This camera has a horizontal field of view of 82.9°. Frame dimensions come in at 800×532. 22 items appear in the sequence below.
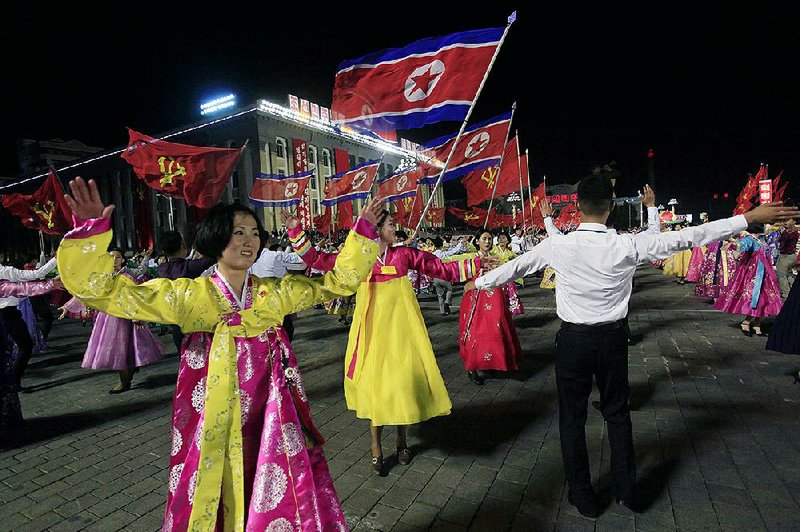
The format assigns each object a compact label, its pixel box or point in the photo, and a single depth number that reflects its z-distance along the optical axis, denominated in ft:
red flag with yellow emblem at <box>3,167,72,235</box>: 34.96
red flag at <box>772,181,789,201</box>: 37.28
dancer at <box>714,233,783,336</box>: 25.49
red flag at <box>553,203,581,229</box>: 76.37
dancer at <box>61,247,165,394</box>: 21.62
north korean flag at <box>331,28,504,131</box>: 14.89
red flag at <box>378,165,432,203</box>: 39.60
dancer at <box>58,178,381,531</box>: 6.29
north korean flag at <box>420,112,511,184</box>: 28.60
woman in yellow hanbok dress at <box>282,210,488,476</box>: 12.05
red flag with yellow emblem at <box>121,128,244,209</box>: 26.55
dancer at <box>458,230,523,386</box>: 19.35
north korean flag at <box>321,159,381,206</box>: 40.87
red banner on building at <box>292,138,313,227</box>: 137.80
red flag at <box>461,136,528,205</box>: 37.14
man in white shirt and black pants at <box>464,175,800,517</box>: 9.43
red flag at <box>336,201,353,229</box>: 71.36
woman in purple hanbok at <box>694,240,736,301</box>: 34.24
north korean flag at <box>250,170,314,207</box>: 43.45
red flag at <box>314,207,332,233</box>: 69.67
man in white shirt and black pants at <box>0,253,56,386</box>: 18.84
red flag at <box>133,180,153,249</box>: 147.84
